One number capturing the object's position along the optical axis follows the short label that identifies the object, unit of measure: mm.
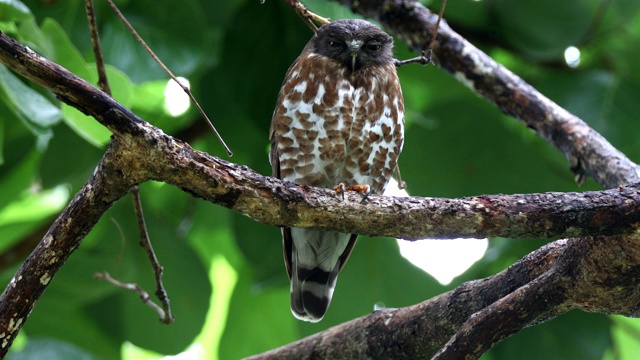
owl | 7629
